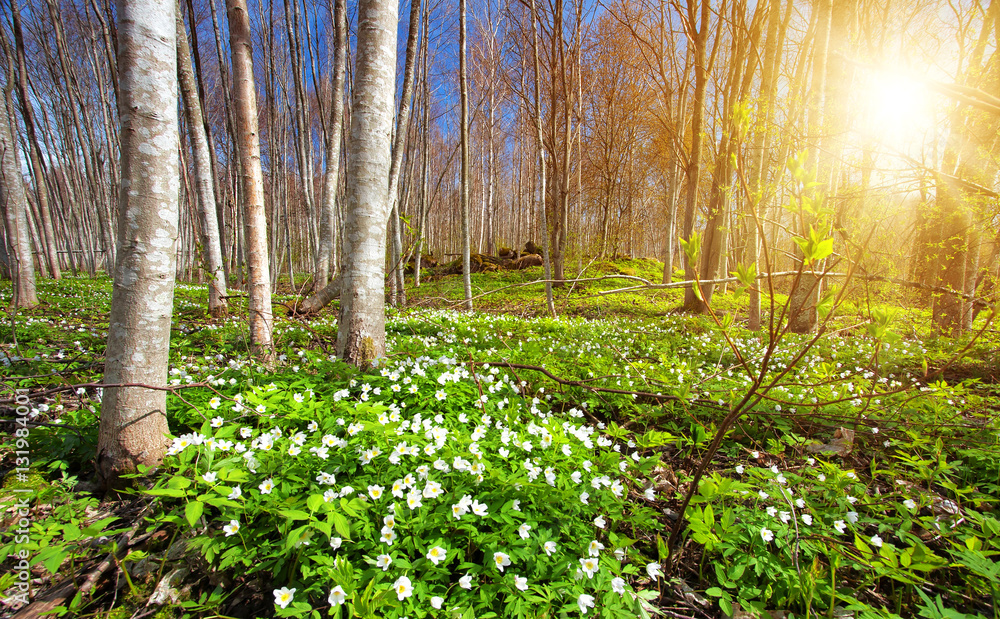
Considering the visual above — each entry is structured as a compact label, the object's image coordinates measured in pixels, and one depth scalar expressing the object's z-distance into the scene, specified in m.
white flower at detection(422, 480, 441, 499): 1.47
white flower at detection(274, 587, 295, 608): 1.18
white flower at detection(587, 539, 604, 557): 1.40
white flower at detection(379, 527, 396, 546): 1.36
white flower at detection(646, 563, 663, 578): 1.41
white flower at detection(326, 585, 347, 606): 1.14
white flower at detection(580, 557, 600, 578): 1.35
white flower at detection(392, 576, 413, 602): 1.16
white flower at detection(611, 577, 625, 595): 1.29
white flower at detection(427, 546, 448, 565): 1.27
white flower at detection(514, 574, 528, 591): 1.25
